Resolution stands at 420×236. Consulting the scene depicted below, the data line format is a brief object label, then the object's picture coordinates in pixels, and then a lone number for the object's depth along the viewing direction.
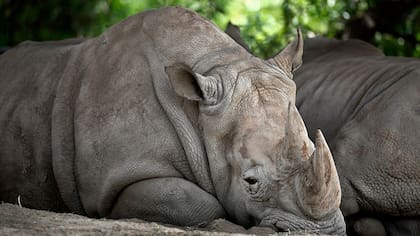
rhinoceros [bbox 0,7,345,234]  12.77
